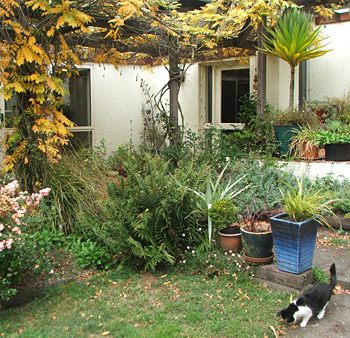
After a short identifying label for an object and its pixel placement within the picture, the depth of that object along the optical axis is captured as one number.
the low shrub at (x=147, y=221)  3.94
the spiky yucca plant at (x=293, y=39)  6.39
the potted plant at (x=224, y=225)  4.09
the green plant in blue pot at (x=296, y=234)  3.45
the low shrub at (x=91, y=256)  4.05
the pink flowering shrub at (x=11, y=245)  3.14
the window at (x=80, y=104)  8.90
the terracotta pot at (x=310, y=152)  6.16
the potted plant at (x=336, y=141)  5.88
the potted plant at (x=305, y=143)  6.14
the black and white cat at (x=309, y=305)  3.01
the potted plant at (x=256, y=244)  3.75
